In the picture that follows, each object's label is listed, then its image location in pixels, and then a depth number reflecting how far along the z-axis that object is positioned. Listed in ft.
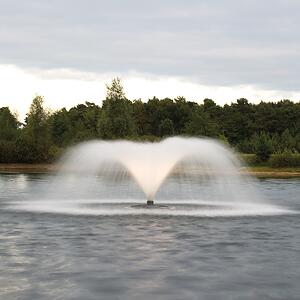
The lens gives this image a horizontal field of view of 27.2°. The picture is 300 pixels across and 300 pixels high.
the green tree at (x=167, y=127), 518.78
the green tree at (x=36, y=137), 360.07
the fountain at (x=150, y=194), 118.42
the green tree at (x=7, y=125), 429.58
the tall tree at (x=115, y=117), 371.97
